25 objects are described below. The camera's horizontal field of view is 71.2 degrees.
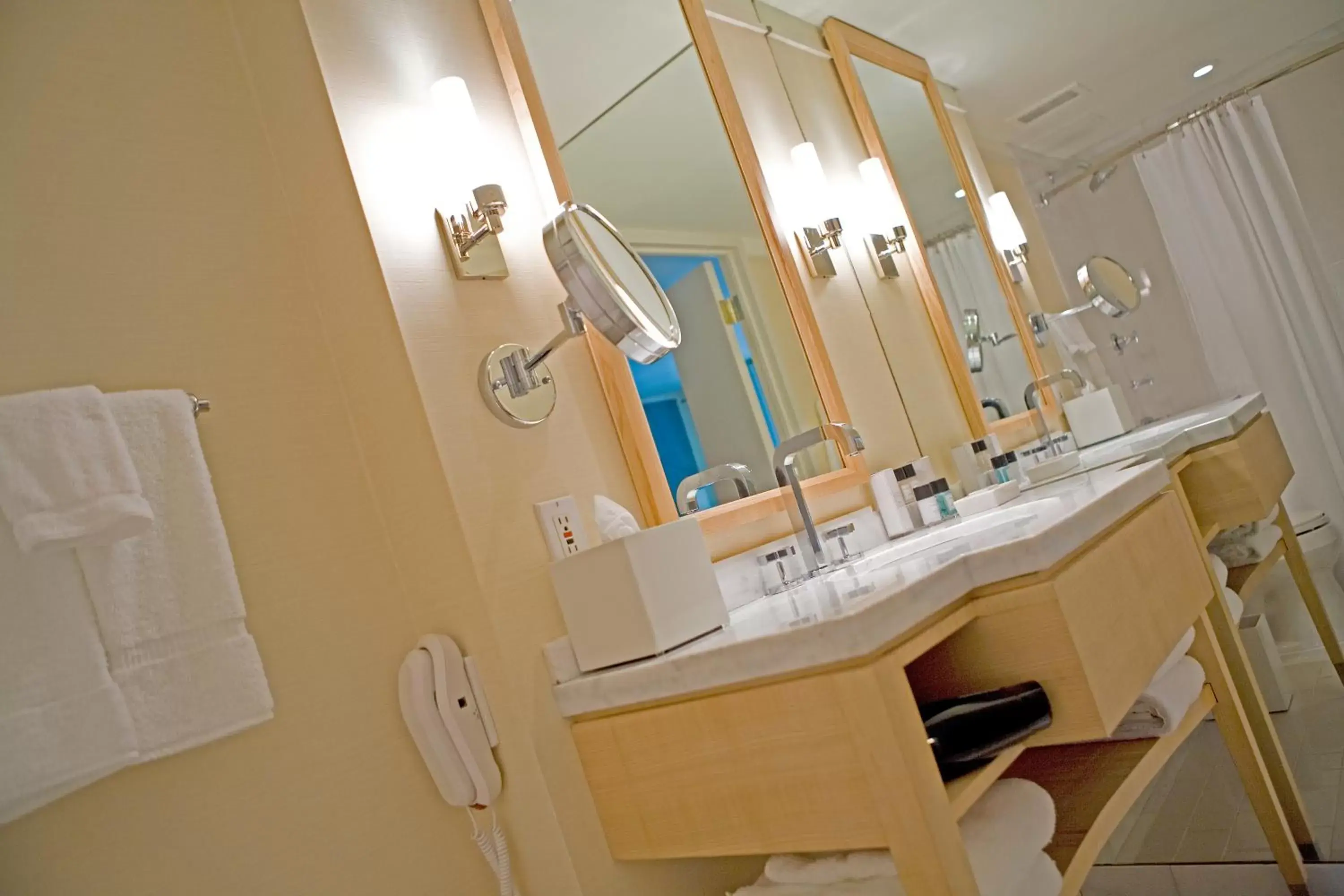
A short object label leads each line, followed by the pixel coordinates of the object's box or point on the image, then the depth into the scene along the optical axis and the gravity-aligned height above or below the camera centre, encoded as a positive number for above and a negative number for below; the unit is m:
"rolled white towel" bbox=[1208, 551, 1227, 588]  1.90 -0.45
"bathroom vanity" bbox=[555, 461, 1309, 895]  0.87 -0.24
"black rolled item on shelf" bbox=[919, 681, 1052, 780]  0.95 -0.30
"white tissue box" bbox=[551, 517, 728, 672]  1.05 -0.06
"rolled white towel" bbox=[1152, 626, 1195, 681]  1.38 -0.43
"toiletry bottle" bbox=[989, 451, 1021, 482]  2.22 -0.12
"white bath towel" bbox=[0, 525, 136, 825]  0.83 +0.03
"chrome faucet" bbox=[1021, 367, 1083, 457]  2.74 +0.04
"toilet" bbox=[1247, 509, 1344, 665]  2.79 -0.83
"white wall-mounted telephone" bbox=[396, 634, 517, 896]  1.11 -0.15
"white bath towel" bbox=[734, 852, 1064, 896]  0.96 -0.42
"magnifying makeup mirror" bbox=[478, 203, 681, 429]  1.15 +0.28
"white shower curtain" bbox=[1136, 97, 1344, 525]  3.46 +0.18
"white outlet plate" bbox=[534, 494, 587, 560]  1.20 +0.04
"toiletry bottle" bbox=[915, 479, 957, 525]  1.89 -0.12
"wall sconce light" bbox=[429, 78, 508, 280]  1.23 +0.48
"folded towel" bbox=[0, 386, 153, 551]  0.86 +0.23
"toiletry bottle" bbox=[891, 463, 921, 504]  1.92 -0.06
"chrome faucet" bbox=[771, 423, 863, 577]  1.51 +0.02
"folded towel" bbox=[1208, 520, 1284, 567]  2.24 -0.48
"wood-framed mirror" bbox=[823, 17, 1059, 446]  2.61 +0.57
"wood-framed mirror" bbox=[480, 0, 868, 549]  1.45 +0.51
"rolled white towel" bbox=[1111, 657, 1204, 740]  1.31 -0.46
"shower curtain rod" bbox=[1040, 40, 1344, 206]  3.61 +0.88
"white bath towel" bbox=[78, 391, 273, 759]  0.92 +0.09
